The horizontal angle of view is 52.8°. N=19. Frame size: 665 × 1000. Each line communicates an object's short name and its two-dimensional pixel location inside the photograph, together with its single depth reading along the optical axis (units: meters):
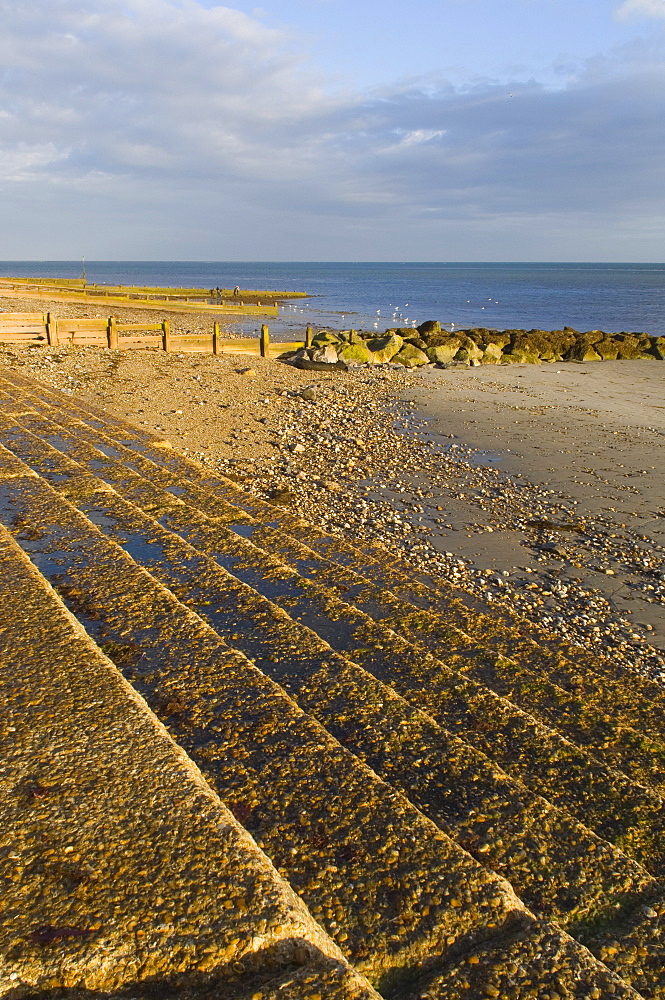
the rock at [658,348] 32.56
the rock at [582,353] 31.03
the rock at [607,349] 31.61
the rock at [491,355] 27.81
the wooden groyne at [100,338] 21.50
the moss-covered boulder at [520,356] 28.41
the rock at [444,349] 26.28
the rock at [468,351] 27.02
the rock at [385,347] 25.11
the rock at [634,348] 31.92
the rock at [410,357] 25.17
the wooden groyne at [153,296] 46.66
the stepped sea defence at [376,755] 2.45
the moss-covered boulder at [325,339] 25.08
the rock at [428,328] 31.44
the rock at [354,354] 23.70
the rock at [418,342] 27.54
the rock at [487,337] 30.30
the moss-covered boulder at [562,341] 31.25
